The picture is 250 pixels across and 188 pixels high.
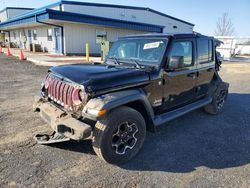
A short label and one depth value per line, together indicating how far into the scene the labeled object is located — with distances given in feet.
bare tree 220.84
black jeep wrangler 9.90
